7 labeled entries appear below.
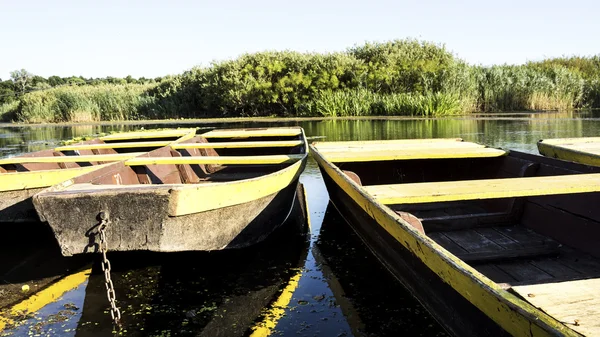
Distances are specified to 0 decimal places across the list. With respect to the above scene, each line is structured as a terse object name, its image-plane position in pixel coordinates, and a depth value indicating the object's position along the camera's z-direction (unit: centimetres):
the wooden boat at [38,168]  492
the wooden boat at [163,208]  346
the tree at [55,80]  6219
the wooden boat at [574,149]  559
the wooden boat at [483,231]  210
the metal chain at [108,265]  318
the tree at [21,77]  5964
